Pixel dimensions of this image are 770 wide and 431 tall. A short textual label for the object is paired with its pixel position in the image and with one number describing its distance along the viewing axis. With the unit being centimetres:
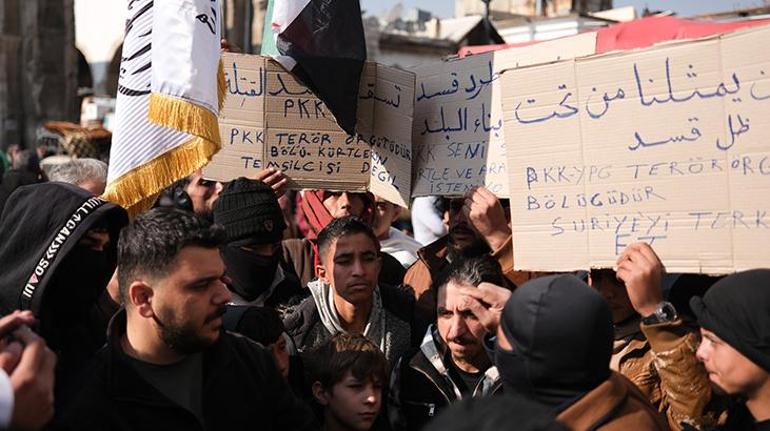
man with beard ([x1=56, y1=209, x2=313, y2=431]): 303
